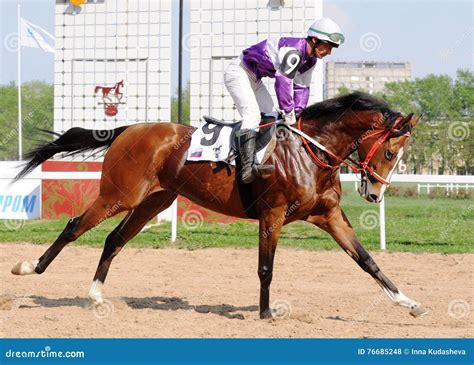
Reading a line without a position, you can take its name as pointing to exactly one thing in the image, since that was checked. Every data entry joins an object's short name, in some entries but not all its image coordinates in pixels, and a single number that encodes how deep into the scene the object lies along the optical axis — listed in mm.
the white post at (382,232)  18484
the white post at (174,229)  19766
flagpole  43562
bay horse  10773
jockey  10484
